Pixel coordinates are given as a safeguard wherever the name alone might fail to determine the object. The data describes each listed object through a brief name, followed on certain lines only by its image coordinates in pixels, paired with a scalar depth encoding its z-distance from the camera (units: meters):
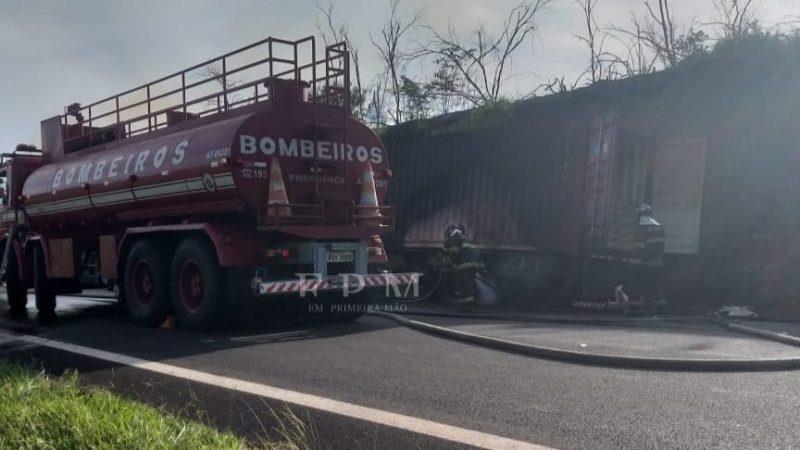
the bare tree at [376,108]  27.02
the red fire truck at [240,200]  8.28
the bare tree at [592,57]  20.71
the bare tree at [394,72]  26.20
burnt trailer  10.89
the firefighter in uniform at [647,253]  10.23
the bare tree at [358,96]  25.91
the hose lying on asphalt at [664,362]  5.93
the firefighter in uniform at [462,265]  10.37
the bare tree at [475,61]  24.05
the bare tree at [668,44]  18.51
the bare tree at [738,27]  13.01
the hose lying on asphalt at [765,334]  7.11
